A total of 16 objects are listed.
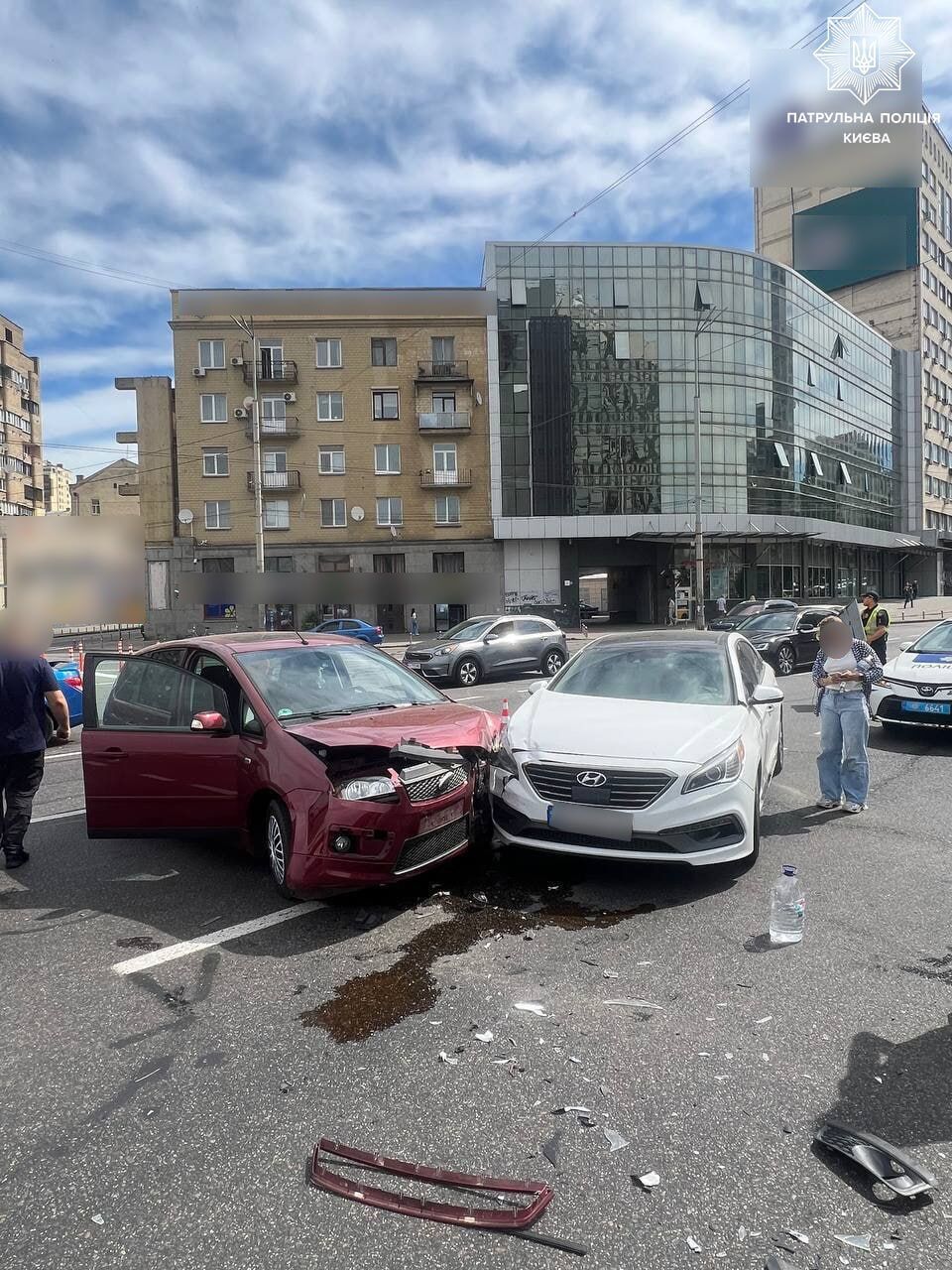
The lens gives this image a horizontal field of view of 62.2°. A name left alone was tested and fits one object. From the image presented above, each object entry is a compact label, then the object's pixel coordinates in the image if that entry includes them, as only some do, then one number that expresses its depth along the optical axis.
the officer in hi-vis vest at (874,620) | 11.66
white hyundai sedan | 4.49
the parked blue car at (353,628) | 29.25
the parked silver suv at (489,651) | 16.55
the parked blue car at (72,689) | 11.06
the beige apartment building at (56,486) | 96.50
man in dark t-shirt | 5.37
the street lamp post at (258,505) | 31.64
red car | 4.21
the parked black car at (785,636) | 17.34
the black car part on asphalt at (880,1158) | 2.30
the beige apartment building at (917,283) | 70.06
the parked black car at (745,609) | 21.72
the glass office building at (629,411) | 42.31
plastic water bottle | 3.97
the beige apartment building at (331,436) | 41.25
